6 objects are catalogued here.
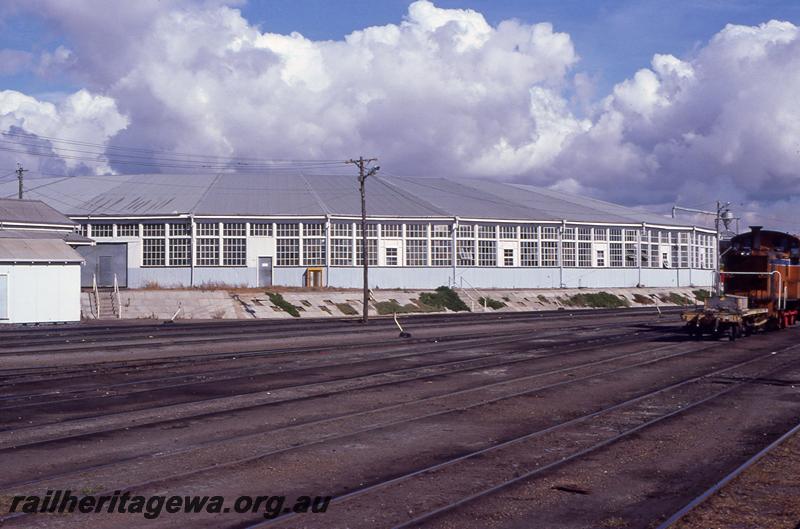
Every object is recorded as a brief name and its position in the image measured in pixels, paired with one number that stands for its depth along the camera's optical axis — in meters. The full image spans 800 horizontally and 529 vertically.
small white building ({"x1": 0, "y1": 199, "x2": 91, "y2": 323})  41.62
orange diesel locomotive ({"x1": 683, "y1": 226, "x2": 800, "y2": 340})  32.97
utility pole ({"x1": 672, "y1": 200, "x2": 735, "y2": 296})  88.75
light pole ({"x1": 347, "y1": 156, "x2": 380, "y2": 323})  50.97
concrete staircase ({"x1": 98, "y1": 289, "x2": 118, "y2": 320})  50.31
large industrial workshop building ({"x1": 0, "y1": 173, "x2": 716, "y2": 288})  64.31
